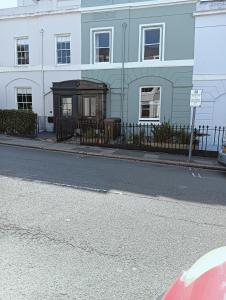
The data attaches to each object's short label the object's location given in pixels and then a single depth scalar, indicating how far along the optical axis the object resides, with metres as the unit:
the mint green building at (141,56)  11.00
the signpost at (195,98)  7.76
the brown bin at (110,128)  10.61
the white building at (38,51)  12.32
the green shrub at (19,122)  11.56
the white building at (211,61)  10.40
